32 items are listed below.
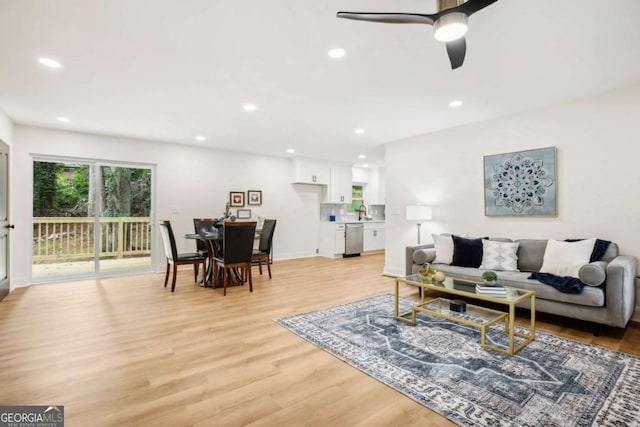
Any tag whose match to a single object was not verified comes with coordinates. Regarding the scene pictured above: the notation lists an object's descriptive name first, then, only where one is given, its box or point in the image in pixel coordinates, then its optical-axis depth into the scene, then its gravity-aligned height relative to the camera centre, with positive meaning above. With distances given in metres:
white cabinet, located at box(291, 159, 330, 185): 7.43 +1.02
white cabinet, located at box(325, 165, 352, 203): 8.05 +0.76
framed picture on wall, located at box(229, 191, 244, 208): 6.62 +0.32
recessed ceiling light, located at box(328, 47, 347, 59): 2.53 +1.31
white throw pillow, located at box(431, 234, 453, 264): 4.19 -0.47
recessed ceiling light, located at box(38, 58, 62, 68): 2.68 +1.30
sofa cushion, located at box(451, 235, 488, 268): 3.97 -0.48
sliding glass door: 5.04 -0.10
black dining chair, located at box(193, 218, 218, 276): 5.64 -0.26
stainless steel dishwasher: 7.76 -0.61
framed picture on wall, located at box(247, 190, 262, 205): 6.90 +0.37
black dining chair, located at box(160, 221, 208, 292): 4.46 -0.65
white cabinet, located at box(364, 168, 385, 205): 9.41 +0.75
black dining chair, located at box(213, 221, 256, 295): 4.25 -0.47
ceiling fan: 1.68 +1.08
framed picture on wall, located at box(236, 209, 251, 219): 6.71 -0.01
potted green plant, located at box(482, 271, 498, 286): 2.91 -0.58
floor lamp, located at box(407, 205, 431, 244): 4.82 +0.02
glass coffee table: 2.50 -0.90
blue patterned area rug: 1.76 -1.09
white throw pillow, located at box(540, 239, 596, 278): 3.19 -0.43
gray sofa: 2.74 -0.72
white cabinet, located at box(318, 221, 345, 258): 7.61 -0.61
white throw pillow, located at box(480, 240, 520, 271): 3.77 -0.50
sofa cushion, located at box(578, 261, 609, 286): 2.84 -0.53
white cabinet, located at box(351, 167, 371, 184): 9.01 +1.14
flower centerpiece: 5.21 -0.07
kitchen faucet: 9.20 +0.12
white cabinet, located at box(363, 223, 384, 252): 8.32 -0.60
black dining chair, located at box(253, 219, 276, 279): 5.24 -0.51
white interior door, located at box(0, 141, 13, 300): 4.02 -0.10
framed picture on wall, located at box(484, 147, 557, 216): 3.80 +0.41
